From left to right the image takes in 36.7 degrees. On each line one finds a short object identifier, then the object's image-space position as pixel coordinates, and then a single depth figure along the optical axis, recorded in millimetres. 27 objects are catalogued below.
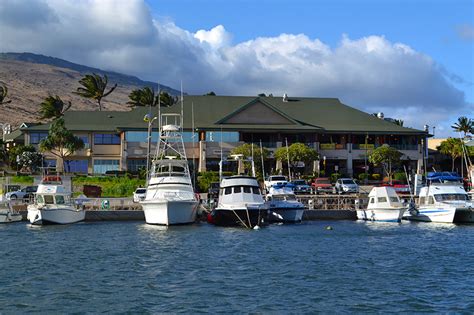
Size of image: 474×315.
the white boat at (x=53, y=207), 55250
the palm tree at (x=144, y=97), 118219
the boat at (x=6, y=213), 57000
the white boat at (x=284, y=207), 59281
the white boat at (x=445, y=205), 56875
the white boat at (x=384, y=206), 58812
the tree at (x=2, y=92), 117000
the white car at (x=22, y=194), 65312
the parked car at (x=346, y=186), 71625
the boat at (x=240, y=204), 53219
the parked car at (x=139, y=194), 61662
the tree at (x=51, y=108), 113500
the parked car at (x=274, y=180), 68275
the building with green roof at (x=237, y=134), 85562
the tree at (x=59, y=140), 82500
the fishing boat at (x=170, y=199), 52938
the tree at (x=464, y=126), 123938
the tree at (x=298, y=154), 79625
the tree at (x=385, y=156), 83125
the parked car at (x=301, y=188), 69812
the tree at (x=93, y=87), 120562
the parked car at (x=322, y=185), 71125
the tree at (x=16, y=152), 86062
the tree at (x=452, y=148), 96094
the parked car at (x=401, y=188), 70625
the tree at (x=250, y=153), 78875
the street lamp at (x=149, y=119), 72869
